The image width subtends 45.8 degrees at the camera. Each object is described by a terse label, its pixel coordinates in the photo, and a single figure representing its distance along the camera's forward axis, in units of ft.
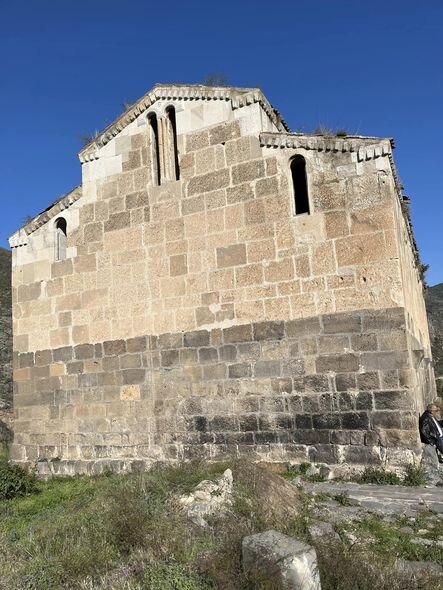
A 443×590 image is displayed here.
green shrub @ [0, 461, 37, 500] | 30.42
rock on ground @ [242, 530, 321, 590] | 12.60
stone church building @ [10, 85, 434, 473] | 27.99
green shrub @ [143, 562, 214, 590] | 13.10
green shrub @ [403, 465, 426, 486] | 25.27
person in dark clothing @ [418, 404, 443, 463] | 27.30
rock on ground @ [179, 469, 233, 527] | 18.15
